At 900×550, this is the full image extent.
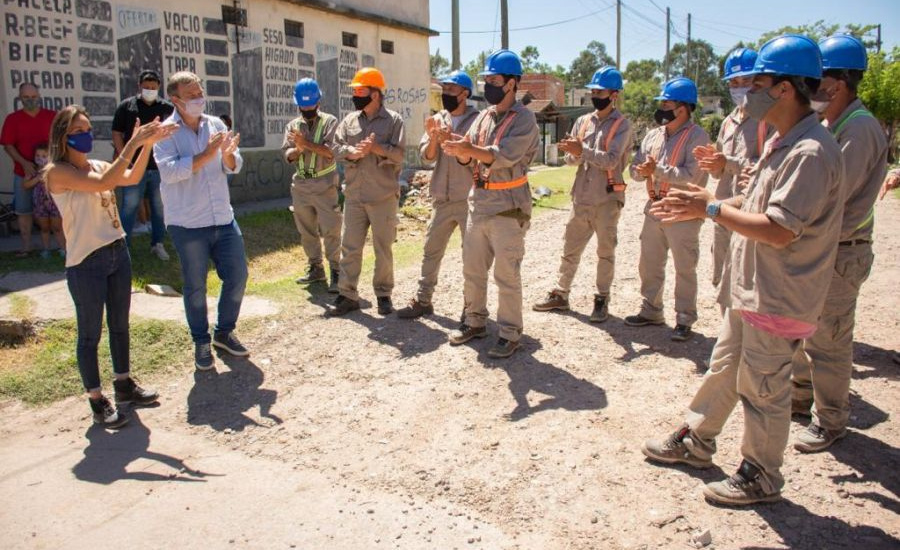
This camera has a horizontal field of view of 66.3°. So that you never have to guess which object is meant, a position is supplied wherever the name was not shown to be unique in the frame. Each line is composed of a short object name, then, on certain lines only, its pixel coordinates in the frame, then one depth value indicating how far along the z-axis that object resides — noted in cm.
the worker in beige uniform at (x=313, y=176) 711
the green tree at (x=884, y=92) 2903
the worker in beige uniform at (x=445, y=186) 622
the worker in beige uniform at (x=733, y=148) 488
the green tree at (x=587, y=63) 8469
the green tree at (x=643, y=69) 8962
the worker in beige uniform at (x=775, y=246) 306
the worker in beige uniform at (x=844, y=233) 388
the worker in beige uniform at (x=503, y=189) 541
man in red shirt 820
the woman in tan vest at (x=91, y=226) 433
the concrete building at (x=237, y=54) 980
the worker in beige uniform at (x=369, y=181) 650
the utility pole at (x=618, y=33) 4174
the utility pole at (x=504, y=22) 2164
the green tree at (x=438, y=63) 7007
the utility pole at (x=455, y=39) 2077
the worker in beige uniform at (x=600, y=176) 623
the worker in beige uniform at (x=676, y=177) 582
